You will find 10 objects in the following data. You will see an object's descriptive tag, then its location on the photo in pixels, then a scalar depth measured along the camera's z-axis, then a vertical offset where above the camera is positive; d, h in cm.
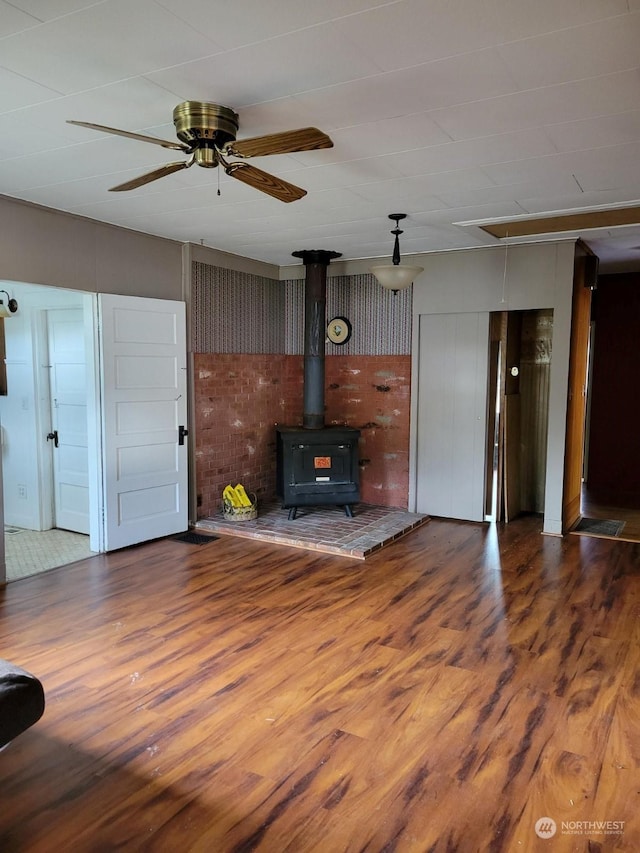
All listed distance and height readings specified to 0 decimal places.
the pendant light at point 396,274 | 435 +70
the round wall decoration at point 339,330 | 643 +44
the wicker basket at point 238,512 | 568 -128
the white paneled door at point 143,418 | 480 -38
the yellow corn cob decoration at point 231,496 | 571 -114
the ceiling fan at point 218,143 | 232 +90
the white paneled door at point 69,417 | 530 -40
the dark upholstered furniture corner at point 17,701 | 184 -100
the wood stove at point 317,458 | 567 -78
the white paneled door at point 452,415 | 574 -38
